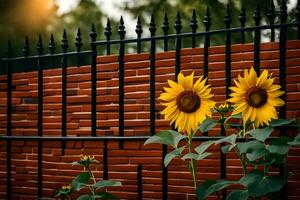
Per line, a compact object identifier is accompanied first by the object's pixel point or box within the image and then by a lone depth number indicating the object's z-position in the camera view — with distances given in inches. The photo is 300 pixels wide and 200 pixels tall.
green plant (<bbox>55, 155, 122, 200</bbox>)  128.0
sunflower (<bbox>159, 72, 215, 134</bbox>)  108.8
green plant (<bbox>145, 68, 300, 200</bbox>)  104.8
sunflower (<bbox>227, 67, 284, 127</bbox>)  105.7
